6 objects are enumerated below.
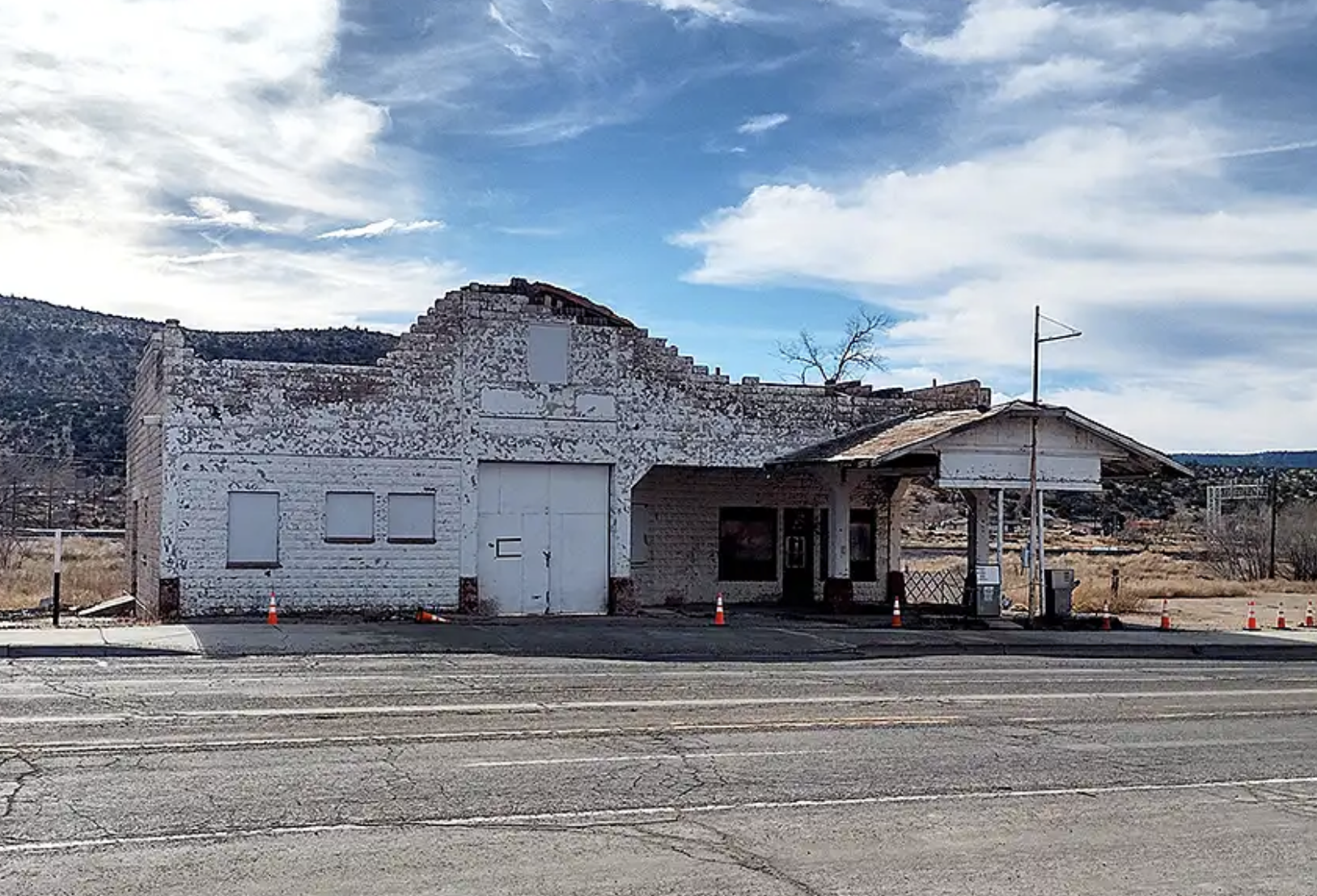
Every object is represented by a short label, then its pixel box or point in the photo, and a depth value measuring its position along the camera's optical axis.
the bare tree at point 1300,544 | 53.50
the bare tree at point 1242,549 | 55.31
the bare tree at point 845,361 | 49.47
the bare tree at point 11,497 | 46.84
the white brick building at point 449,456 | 26.53
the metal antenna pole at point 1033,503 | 29.89
